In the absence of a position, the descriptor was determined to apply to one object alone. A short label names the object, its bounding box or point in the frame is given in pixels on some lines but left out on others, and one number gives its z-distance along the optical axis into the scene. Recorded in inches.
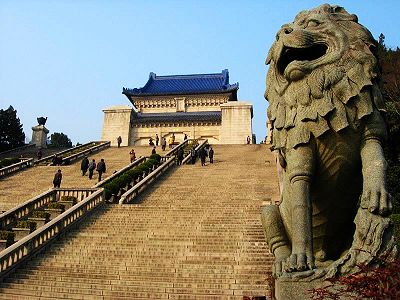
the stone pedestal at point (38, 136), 1515.7
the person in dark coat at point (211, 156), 927.5
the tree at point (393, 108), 672.4
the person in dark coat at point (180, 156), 955.8
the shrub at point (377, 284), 97.8
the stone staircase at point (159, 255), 331.3
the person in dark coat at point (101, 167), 768.9
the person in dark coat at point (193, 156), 947.3
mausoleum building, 1649.9
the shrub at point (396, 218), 413.9
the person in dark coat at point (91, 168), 802.8
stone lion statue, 154.7
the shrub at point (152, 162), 858.0
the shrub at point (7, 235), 426.3
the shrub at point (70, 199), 575.4
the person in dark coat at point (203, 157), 889.0
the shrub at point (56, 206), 540.7
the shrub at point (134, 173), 731.4
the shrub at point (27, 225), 459.5
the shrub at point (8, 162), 929.1
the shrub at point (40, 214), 497.5
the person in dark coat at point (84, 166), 840.9
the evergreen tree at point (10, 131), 1551.4
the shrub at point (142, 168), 779.6
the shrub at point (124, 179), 679.0
